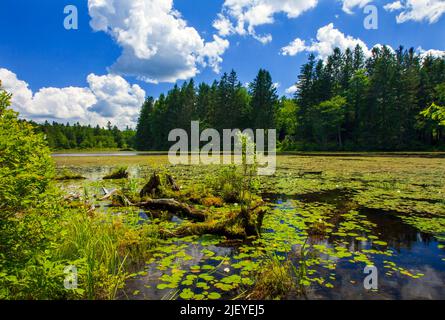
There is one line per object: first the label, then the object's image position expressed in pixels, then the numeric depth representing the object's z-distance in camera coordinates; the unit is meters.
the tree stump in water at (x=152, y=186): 10.09
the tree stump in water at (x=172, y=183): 10.53
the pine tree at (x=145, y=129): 80.88
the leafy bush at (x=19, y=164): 2.74
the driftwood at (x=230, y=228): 6.18
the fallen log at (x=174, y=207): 7.74
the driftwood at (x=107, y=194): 9.86
